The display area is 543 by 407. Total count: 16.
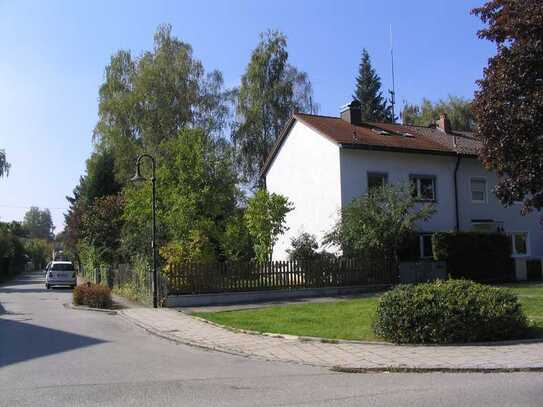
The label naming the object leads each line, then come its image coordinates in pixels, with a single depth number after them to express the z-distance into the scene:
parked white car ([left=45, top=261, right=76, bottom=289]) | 37.00
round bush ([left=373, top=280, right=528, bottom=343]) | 11.14
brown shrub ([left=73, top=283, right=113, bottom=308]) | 21.05
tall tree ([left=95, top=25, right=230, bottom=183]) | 40.81
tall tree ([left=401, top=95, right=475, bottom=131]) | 50.91
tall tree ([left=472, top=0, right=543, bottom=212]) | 17.58
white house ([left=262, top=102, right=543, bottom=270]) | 27.70
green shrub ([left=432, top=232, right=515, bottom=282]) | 25.77
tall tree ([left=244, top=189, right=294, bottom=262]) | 24.39
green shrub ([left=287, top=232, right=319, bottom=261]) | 24.73
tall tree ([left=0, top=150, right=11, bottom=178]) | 43.09
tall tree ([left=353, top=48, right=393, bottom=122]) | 58.38
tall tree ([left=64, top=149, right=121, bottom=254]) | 43.62
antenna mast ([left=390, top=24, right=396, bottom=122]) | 53.17
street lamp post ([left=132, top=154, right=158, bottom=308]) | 19.94
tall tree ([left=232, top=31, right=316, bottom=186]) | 42.06
